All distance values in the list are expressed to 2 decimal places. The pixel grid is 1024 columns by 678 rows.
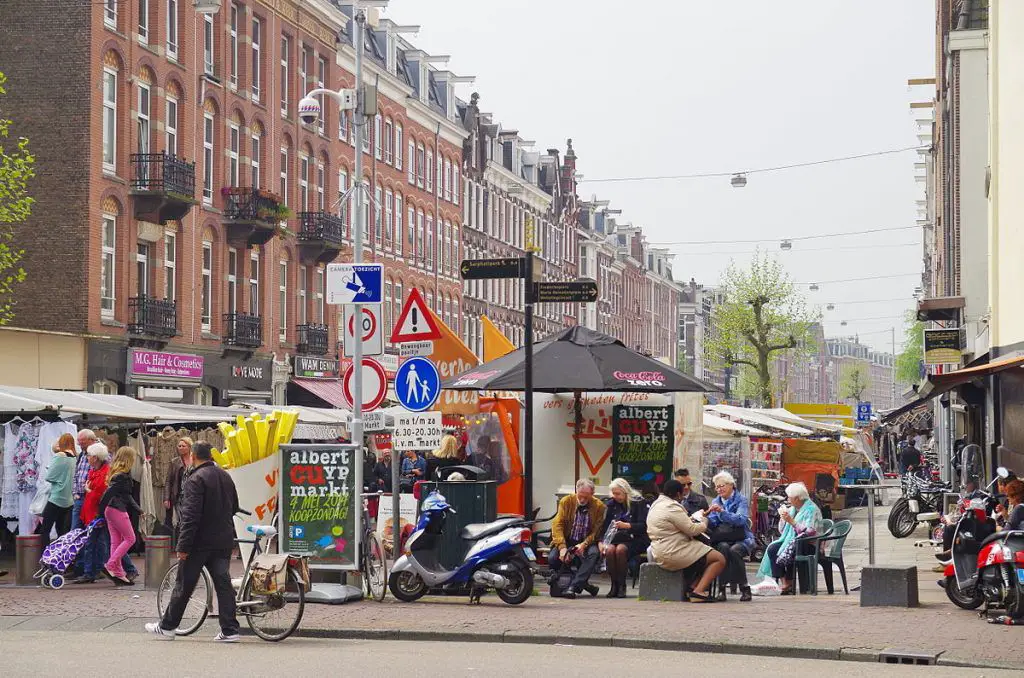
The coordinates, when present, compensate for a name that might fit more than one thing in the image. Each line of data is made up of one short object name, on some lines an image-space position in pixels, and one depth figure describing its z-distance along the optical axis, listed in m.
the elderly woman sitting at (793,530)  17.19
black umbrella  18.16
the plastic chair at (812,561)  17.27
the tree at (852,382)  126.62
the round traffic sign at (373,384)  16.80
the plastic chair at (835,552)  17.50
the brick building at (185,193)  34.62
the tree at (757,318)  70.94
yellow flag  22.97
